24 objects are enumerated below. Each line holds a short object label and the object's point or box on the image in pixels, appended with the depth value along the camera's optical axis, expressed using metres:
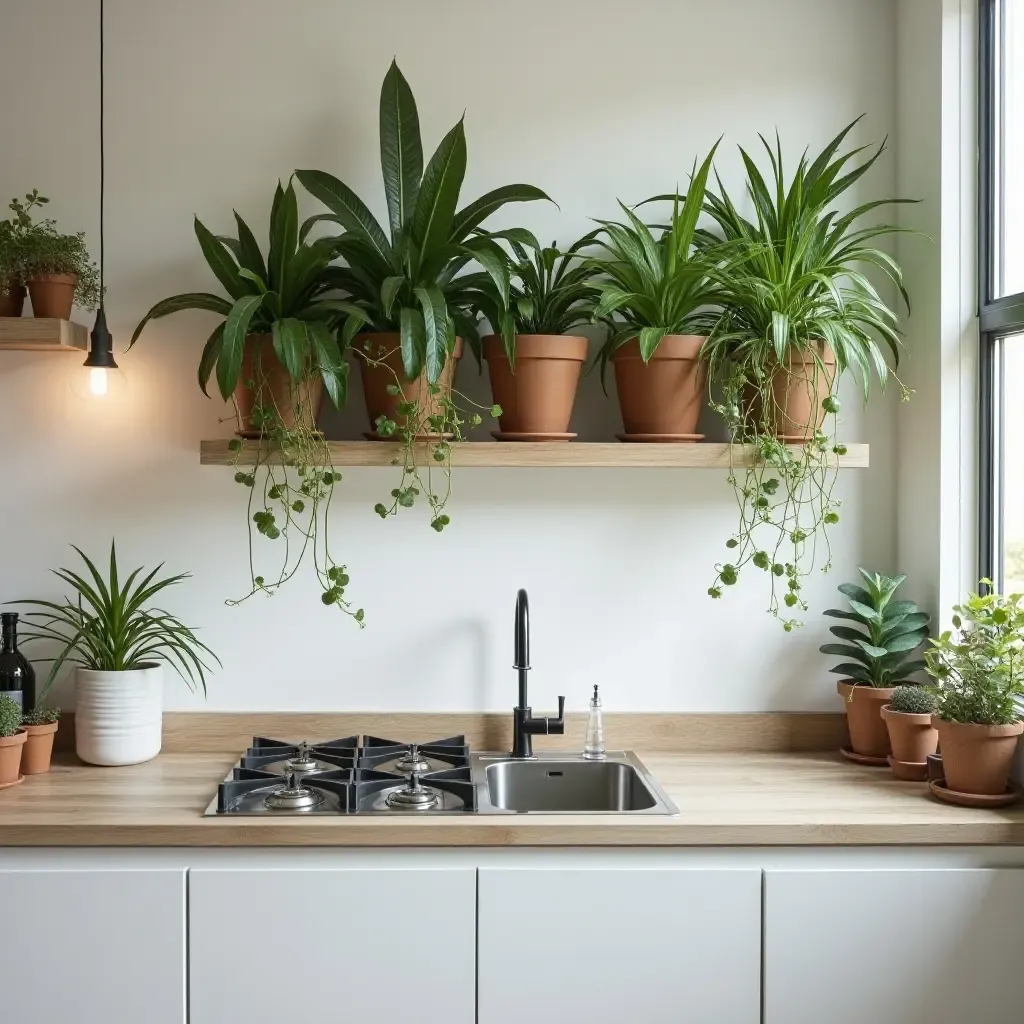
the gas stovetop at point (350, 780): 2.30
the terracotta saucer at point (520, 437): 2.59
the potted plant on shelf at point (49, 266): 2.56
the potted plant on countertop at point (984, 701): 2.28
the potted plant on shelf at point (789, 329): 2.51
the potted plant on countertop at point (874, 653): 2.68
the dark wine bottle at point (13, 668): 2.56
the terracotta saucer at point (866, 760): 2.66
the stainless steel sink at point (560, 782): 2.63
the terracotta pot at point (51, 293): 2.57
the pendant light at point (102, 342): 2.60
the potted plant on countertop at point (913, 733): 2.51
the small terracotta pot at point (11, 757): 2.39
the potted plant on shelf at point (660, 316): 2.50
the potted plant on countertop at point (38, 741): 2.51
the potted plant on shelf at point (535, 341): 2.55
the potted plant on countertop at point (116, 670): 2.57
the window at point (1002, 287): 2.55
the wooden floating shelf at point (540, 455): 2.54
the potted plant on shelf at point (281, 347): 2.43
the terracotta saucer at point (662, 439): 2.60
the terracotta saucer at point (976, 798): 2.28
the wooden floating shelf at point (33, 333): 2.52
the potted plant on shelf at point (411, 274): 2.43
